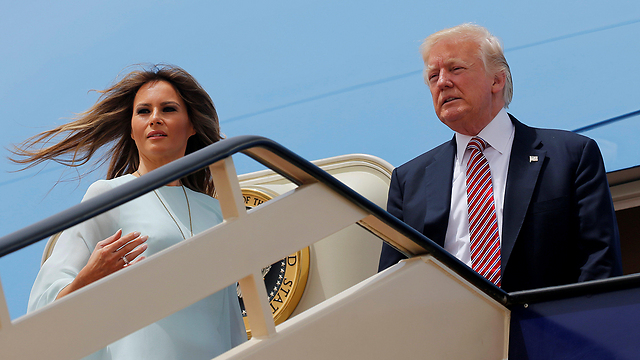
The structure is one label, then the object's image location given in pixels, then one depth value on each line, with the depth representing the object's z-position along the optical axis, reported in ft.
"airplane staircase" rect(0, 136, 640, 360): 15.92
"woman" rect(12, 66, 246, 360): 18.10
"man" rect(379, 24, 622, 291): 18.96
